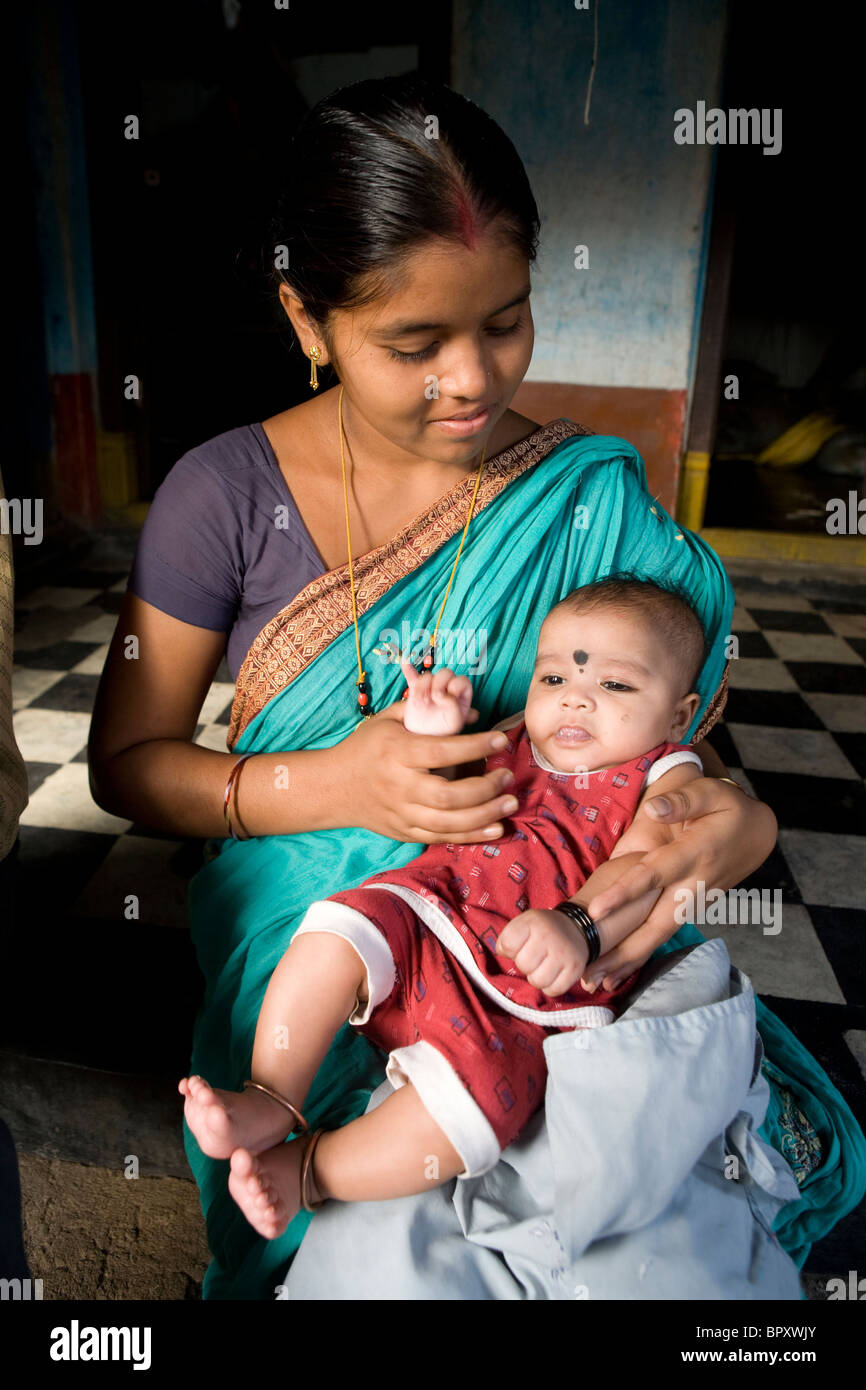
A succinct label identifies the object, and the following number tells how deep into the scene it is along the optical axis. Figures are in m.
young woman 1.12
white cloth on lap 0.94
